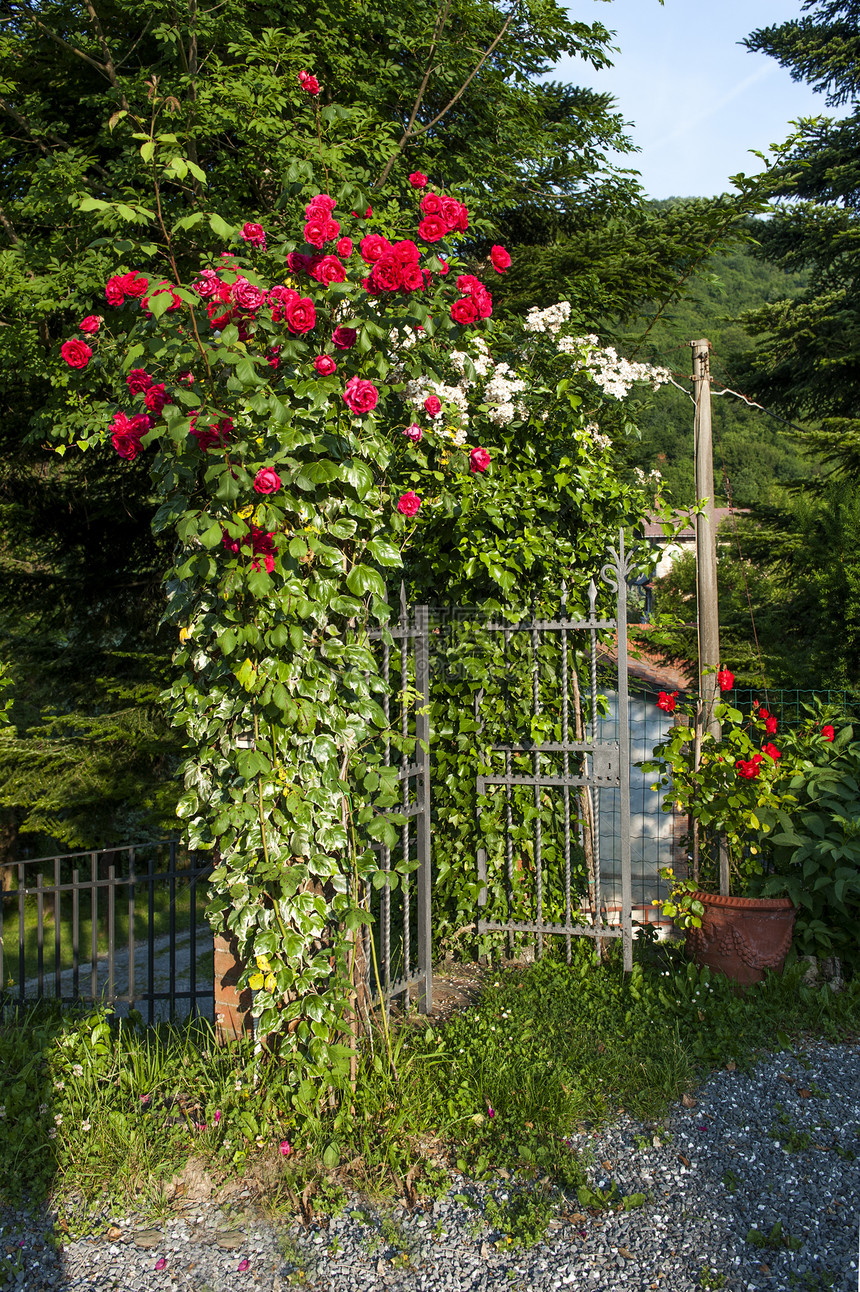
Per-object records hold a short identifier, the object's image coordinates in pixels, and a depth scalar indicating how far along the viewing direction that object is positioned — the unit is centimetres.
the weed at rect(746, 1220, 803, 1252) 241
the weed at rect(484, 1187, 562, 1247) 243
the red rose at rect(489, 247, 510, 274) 312
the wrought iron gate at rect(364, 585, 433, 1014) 353
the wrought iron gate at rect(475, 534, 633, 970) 439
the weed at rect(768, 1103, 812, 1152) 286
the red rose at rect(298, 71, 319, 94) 306
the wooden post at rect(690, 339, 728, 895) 525
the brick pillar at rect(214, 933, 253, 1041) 314
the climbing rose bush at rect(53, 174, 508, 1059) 265
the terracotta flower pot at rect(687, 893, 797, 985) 405
